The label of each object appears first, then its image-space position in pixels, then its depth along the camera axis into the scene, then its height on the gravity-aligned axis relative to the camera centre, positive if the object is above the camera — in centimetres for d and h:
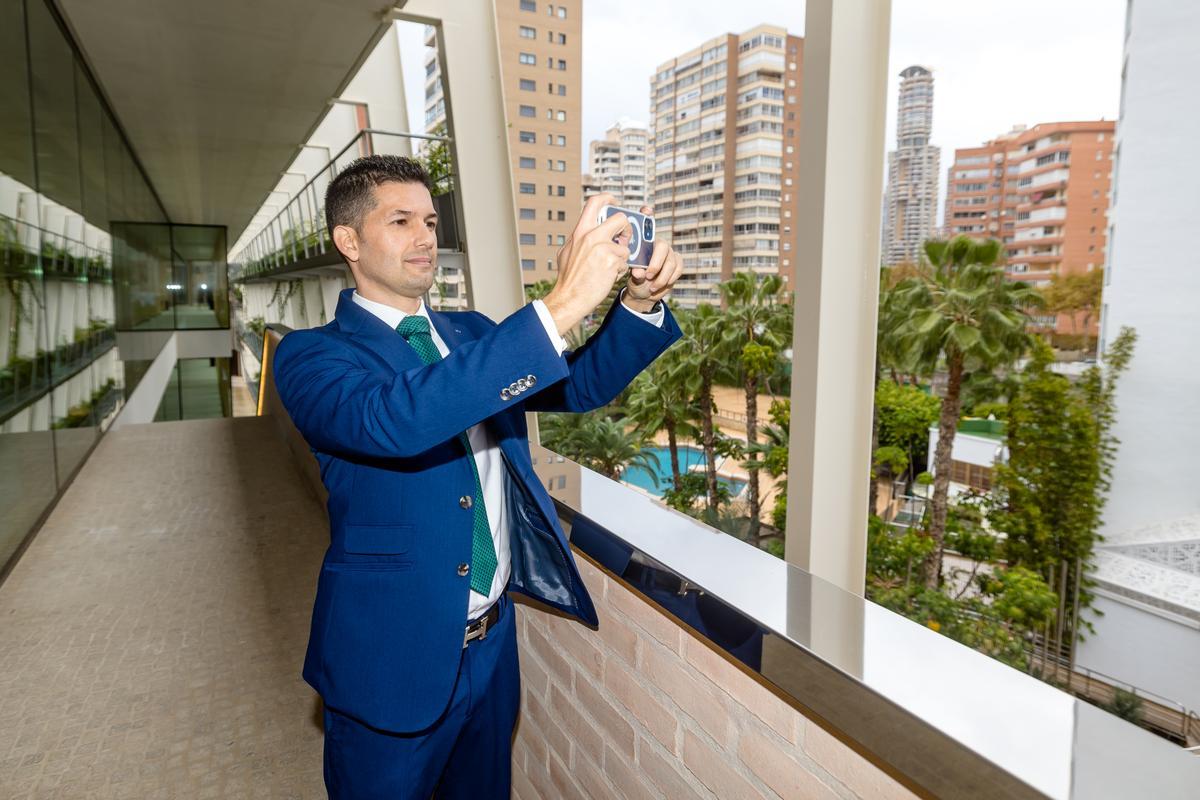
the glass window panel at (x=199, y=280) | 1486 +81
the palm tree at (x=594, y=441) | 2148 -363
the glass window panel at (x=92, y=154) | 591 +144
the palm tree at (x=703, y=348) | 2478 -81
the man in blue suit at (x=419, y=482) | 93 -28
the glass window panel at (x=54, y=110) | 426 +136
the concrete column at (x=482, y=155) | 387 +93
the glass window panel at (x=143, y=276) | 854 +56
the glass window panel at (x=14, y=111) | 344 +105
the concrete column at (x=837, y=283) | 189 +13
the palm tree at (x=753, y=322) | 2465 +21
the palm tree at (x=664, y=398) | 2550 -271
